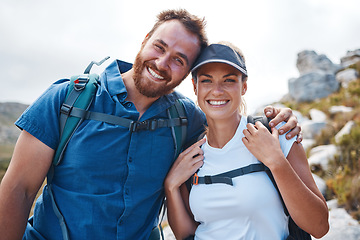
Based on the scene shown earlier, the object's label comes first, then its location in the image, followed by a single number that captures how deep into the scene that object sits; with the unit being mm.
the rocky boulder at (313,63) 28125
